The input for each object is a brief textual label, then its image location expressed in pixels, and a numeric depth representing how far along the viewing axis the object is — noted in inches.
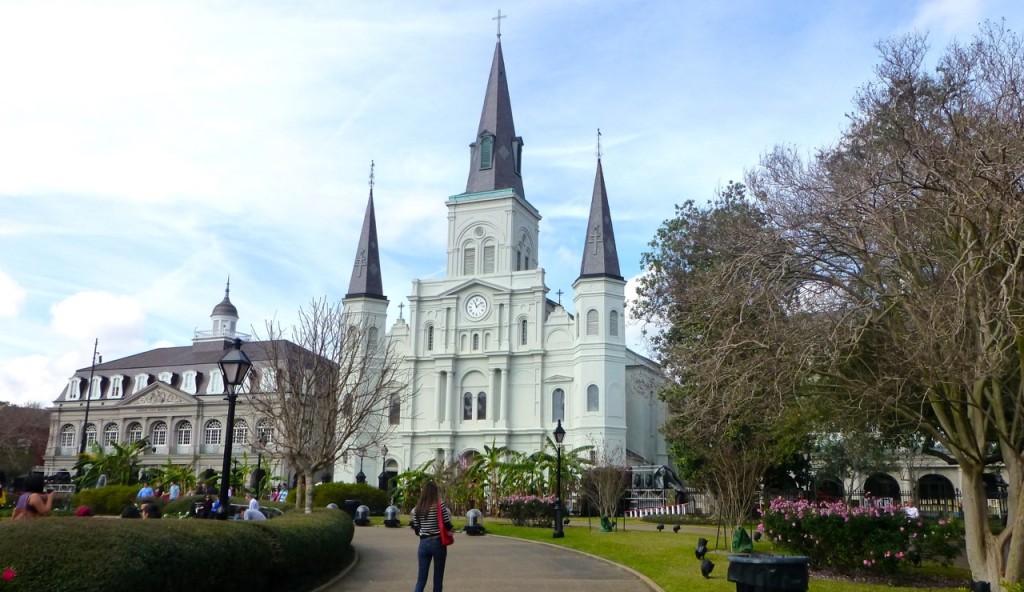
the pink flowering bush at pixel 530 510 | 1194.0
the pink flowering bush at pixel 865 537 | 602.5
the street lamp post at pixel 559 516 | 959.0
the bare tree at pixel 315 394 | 967.6
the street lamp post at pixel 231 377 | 530.0
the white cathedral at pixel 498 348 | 2112.5
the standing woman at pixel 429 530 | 446.9
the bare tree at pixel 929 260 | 458.0
